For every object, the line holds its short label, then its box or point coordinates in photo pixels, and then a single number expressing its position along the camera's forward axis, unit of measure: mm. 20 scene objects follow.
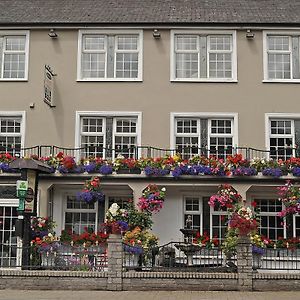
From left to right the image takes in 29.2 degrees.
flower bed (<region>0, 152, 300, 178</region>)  21062
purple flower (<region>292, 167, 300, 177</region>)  20922
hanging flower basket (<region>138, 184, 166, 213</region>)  20656
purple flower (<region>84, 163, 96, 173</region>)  21266
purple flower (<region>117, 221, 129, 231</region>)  19448
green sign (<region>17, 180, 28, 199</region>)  17859
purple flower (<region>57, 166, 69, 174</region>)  21250
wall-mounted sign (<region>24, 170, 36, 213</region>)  17922
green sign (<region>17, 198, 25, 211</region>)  17750
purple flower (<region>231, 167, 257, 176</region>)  20984
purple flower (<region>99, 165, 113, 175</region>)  21156
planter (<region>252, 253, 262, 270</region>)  16609
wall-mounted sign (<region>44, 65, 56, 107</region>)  22000
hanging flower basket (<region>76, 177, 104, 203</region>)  20766
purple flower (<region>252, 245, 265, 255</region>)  17097
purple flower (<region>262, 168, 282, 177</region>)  20922
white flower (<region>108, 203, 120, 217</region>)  19078
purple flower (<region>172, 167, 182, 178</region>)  21031
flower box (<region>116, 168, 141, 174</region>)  21250
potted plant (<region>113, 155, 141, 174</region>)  21250
